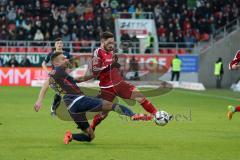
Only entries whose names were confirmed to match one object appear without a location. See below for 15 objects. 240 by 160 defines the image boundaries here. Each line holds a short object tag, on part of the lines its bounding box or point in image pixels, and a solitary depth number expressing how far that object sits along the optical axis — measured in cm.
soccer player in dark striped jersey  1271
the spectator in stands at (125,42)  4194
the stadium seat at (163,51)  4497
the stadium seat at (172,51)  4482
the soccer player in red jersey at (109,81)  1409
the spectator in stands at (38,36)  4253
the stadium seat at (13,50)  4225
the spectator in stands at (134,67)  4093
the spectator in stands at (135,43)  4422
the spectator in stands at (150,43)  4391
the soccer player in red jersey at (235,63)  1553
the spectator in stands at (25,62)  4138
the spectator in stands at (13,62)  4088
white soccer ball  1327
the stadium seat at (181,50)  4497
